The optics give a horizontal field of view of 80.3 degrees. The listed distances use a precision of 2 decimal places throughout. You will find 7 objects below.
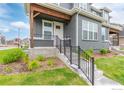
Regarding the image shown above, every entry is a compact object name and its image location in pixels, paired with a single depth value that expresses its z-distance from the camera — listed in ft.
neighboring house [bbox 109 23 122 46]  31.37
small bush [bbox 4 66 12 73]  10.01
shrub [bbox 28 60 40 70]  9.96
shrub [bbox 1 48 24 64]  11.86
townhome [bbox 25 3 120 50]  14.91
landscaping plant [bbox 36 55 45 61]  12.44
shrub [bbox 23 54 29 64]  11.59
